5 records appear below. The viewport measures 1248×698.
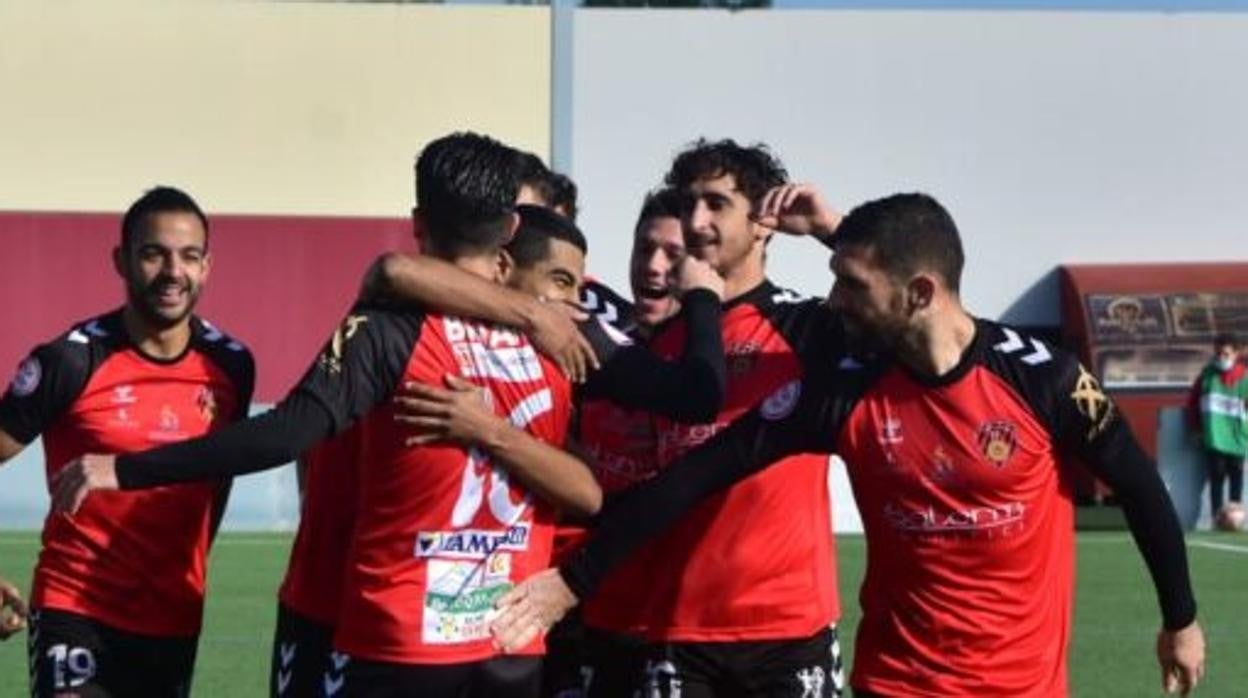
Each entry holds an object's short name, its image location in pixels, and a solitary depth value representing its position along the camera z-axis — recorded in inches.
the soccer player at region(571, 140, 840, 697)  499.5
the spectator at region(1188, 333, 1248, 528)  1818.4
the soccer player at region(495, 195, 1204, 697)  446.9
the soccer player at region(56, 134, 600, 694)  410.6
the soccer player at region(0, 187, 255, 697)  528.1
